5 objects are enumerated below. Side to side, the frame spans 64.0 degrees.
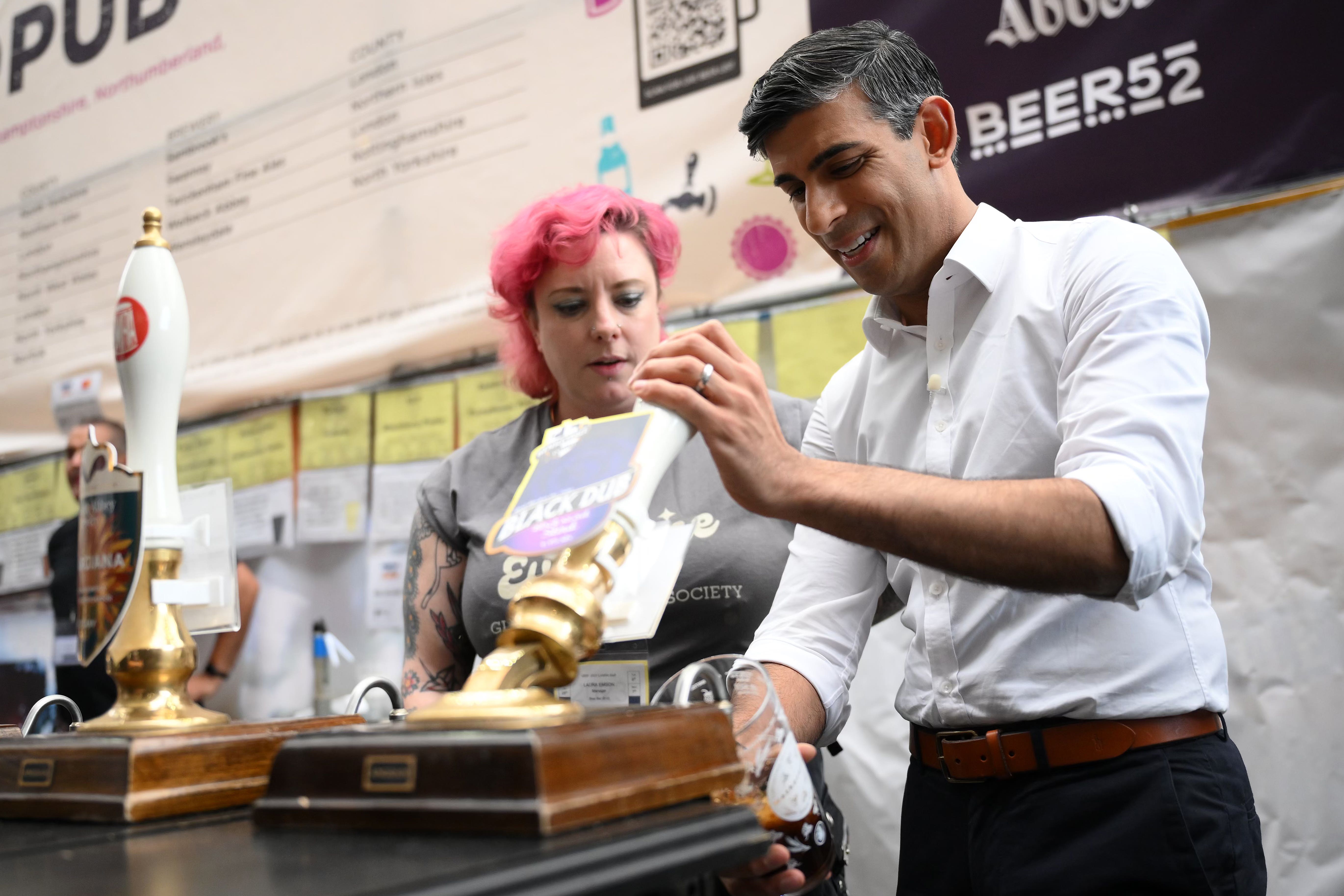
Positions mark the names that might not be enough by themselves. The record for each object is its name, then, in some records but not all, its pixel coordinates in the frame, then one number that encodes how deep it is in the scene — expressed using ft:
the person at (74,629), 8.54
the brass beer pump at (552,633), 1.97
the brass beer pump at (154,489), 2.58
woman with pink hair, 4.61
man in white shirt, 2.59
